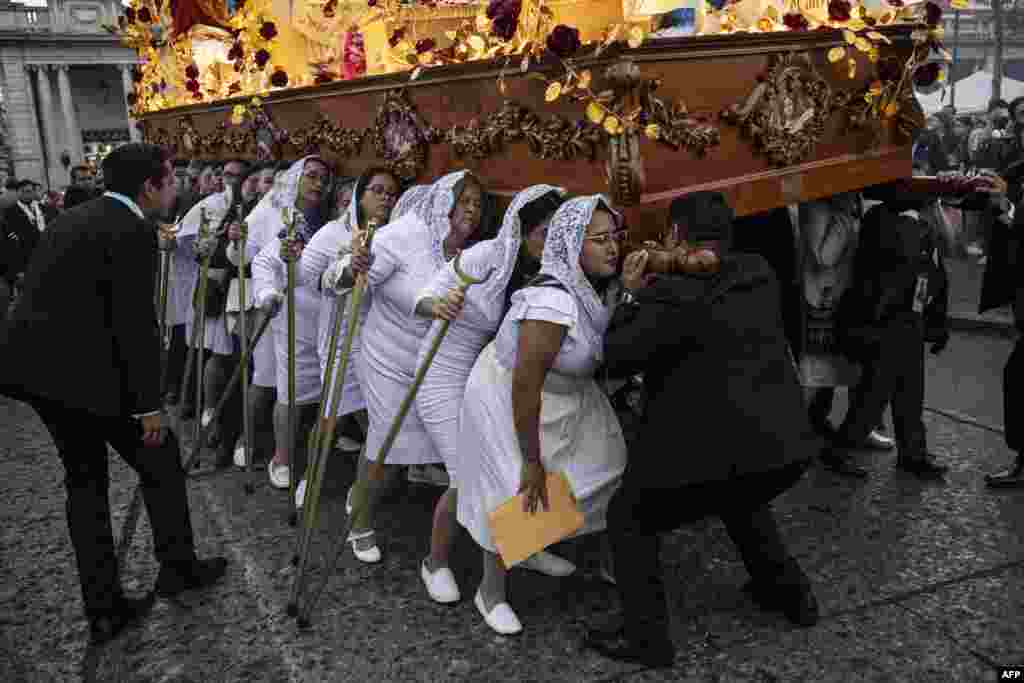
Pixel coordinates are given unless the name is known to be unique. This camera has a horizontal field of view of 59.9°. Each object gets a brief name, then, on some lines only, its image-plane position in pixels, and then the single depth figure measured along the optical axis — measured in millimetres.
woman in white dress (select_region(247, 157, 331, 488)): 4745
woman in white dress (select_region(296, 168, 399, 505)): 4488
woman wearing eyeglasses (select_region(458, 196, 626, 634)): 3049
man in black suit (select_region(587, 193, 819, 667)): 2805
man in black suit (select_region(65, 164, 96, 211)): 7641
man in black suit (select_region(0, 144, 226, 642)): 3252
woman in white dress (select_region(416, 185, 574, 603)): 3365
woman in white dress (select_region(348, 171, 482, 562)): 3908
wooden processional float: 3324
